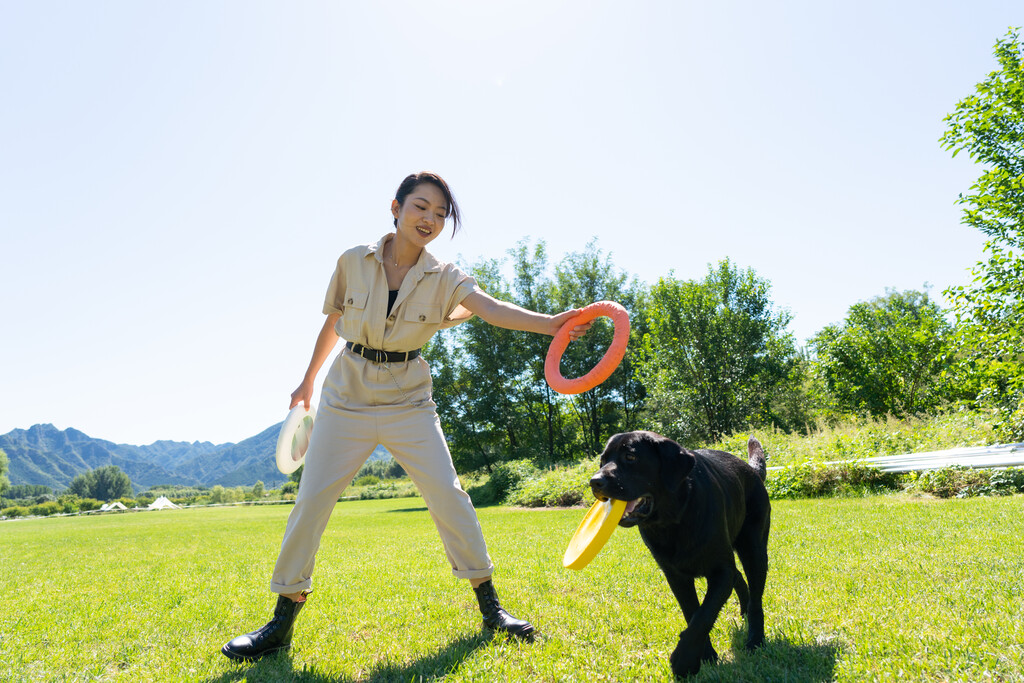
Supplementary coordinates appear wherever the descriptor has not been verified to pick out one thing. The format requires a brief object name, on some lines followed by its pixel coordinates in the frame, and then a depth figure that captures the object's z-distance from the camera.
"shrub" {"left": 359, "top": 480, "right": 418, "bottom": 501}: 40.31
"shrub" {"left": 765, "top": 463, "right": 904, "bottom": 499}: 10.50
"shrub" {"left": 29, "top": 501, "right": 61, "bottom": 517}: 50.84
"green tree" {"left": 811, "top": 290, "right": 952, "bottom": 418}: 33.97
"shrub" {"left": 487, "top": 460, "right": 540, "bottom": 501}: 22.89
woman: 3.22
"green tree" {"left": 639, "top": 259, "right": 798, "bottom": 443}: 24.41
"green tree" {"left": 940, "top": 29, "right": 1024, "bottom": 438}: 12.50
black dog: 2.63
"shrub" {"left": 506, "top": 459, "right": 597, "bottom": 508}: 15.77
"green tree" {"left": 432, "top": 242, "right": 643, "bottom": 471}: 32.25
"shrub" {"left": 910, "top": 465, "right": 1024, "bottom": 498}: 9.01
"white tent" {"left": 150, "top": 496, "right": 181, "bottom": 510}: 57.22
